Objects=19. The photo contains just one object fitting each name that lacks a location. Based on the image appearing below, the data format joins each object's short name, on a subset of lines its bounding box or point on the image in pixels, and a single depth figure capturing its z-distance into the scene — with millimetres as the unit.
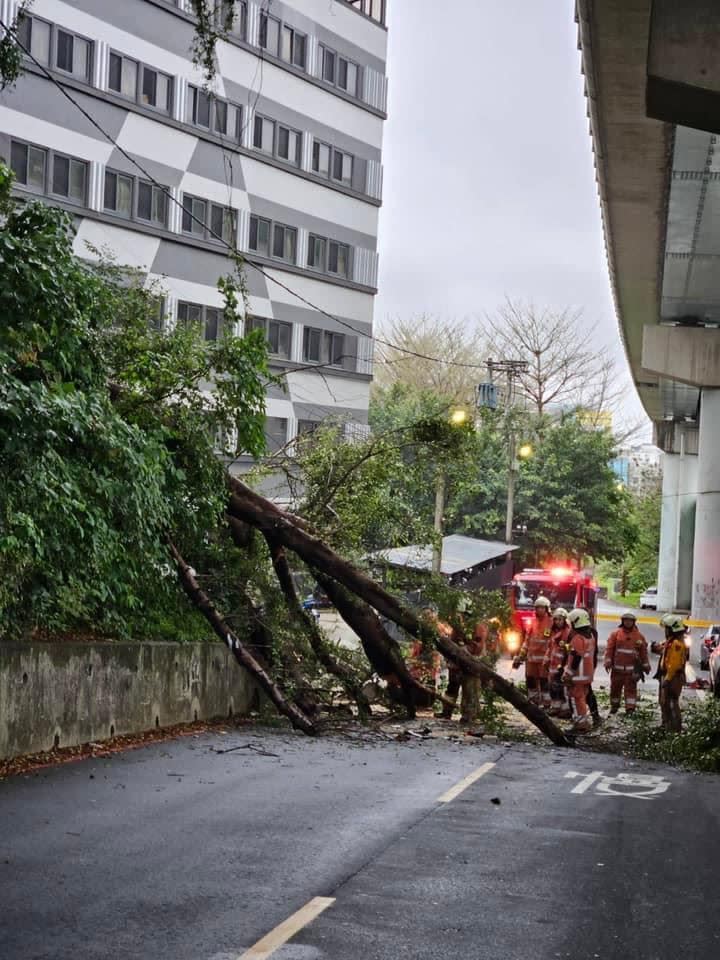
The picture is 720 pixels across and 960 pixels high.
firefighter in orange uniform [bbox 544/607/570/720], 20156
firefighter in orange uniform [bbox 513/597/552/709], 21125
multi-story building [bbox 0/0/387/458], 37250
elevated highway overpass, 11148
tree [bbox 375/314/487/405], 77688
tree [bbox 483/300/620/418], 71875
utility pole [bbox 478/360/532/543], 46344
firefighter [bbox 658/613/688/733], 18844
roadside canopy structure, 35469
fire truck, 37125
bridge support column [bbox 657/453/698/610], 64312
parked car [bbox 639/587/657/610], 75375
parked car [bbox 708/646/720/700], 25662
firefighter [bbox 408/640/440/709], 18095
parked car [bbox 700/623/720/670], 31323
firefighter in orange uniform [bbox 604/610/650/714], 20984
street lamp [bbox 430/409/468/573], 20925
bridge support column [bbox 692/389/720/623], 39531
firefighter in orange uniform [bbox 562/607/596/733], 18688
